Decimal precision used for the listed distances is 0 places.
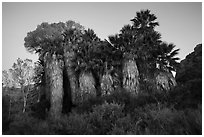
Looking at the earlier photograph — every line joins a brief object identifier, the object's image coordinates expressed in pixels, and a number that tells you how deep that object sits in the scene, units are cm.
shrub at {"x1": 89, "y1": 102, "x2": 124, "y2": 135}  758
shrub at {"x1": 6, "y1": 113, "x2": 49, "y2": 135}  739
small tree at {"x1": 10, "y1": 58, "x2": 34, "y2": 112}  2100
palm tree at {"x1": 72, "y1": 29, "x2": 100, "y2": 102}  1472
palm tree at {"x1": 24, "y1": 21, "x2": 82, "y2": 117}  1538
